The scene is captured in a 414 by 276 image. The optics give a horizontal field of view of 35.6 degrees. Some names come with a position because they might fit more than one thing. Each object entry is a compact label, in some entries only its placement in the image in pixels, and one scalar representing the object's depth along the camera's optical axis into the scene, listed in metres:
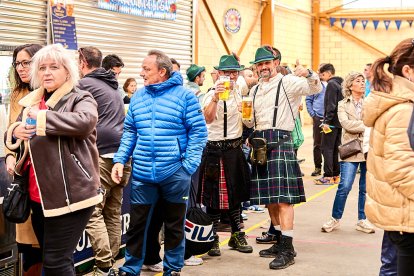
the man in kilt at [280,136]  5.46
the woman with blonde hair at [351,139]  6.64
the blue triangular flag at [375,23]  21.78
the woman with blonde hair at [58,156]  3.34
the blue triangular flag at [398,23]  21.53
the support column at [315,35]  22.70
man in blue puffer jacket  4.55
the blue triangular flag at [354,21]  22.09
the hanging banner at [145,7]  11.44
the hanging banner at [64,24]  9.94
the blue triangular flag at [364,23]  21.95
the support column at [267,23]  18.70
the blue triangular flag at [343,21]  22.30
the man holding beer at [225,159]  5.72
